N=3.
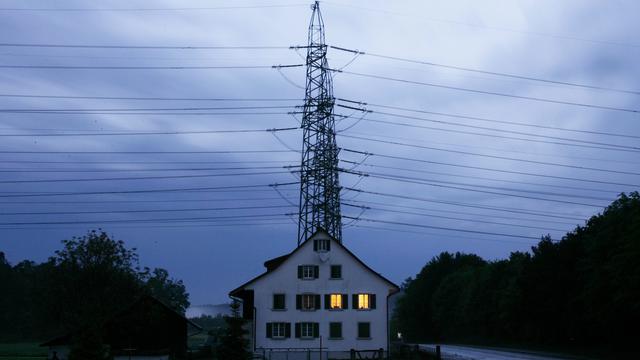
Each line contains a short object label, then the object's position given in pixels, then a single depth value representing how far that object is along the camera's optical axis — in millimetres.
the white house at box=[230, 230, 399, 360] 70812
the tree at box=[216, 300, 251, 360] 44250
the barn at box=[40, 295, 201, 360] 57594
